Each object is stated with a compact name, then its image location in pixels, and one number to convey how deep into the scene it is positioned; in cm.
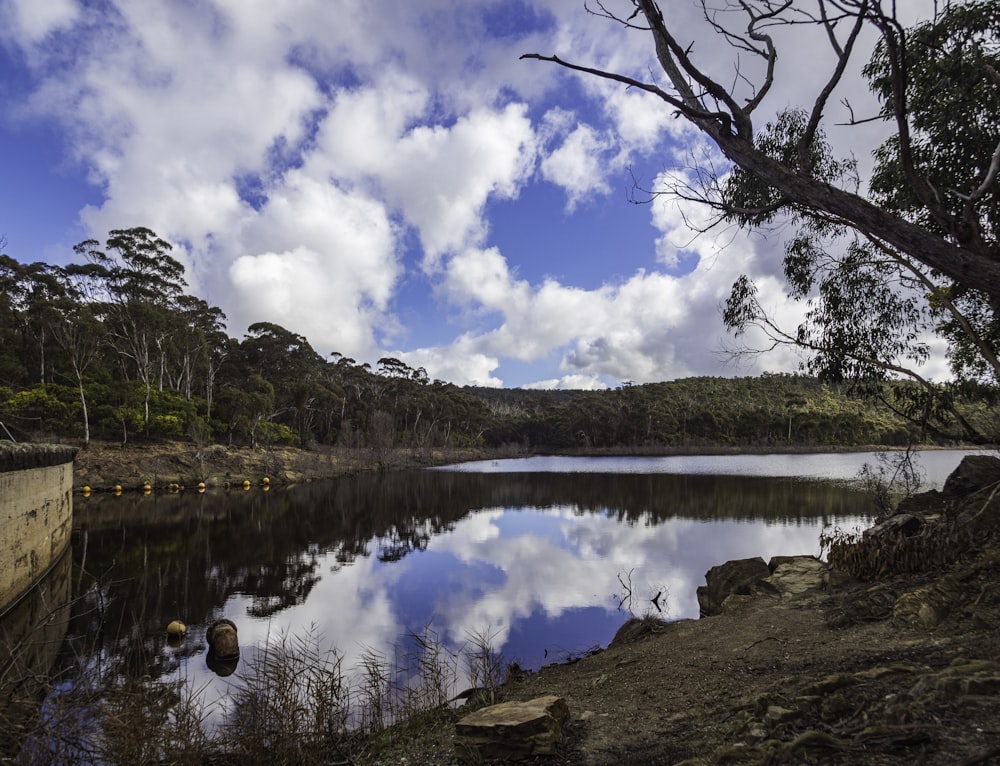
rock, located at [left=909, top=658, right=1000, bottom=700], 296
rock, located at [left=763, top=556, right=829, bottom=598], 847
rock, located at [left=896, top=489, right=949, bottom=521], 861
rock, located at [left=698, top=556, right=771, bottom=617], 938
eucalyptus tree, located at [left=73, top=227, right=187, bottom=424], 3516
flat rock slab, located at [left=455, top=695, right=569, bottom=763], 390
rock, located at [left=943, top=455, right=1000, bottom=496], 825
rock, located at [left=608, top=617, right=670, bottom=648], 827
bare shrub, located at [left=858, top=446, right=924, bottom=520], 1230
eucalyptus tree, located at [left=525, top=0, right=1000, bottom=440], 362
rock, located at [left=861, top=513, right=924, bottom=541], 755
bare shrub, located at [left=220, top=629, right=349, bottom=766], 468
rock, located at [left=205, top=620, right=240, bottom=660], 823
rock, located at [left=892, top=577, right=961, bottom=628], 501
